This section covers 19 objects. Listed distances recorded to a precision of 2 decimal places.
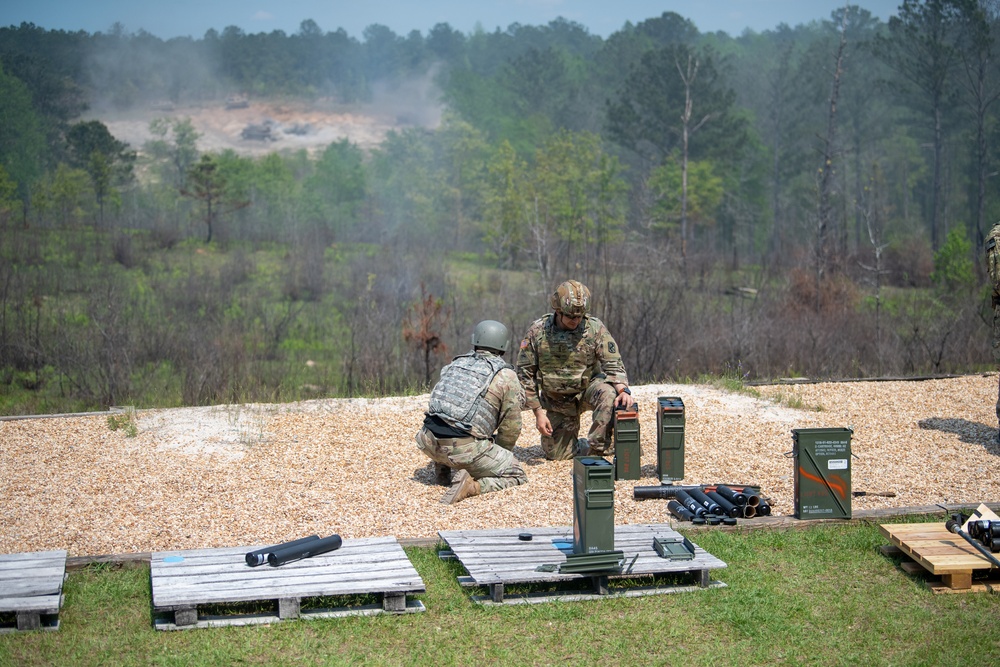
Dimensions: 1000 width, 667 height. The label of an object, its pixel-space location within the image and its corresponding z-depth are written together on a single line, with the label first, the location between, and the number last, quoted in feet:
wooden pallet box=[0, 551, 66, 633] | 20.06
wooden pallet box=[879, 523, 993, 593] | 22.82
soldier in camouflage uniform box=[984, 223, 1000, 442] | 33.45
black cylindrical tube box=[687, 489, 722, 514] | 27.17
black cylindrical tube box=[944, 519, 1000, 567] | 22.82
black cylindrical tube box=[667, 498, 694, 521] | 27.27
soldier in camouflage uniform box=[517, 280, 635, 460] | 32.14
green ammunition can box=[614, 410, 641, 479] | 30.86
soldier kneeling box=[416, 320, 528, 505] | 29.12
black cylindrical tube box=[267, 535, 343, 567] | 22.26
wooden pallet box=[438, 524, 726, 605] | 22.06
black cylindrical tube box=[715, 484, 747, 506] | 27.61
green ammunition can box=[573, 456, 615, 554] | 22.04
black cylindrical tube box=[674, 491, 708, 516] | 27.07
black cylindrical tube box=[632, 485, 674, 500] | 29.32
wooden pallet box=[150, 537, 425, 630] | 20.57
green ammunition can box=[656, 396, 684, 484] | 30.81
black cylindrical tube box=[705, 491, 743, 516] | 27.25
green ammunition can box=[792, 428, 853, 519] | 26.25
